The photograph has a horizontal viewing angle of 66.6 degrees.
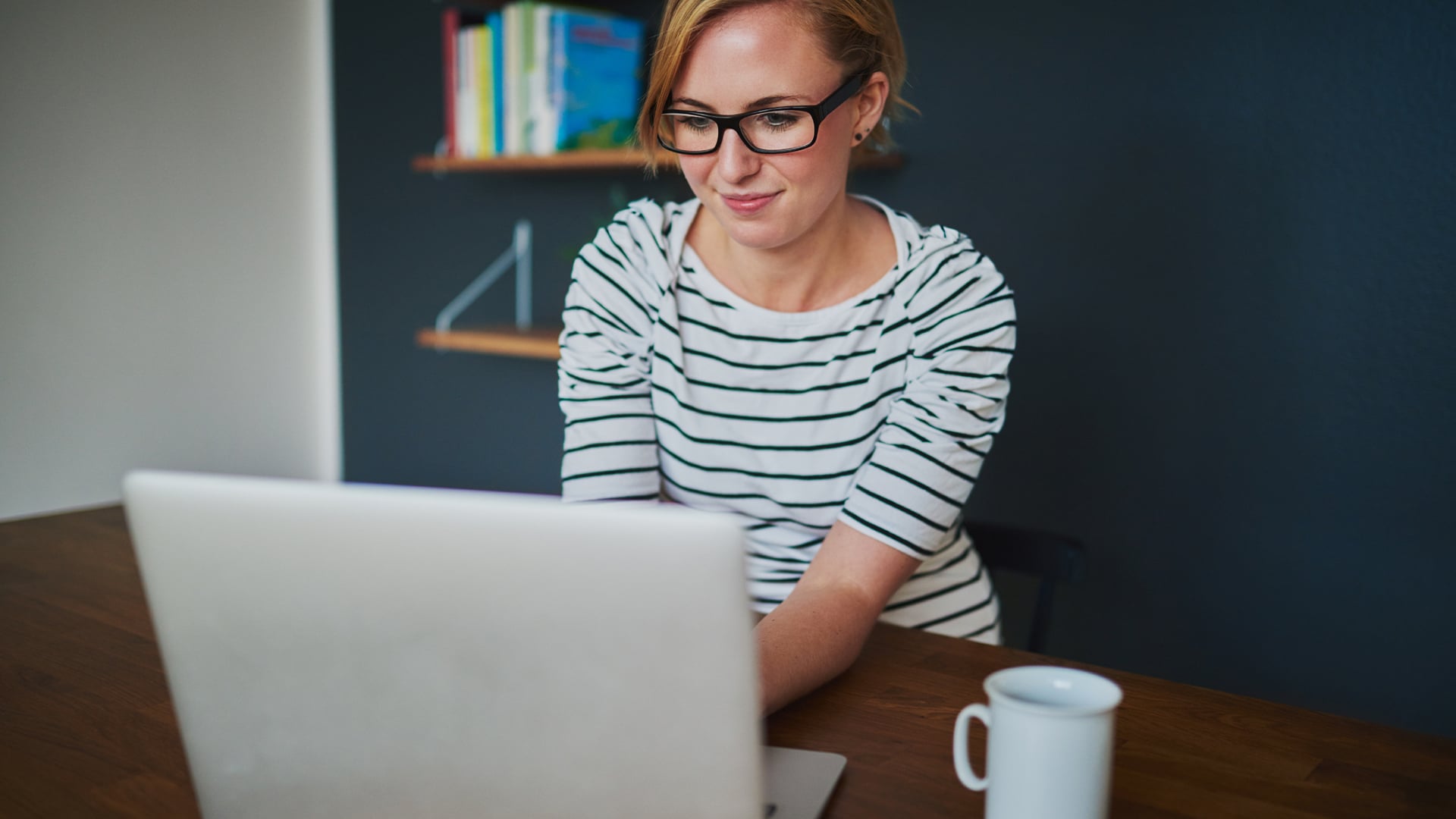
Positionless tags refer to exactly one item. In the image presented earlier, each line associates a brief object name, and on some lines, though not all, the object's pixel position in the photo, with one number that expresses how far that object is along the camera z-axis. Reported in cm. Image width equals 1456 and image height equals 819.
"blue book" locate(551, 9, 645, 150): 229
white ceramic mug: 60
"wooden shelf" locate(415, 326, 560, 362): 238
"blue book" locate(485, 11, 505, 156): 242
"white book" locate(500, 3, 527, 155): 235
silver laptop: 53
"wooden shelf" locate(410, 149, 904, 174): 208
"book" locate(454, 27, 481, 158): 247
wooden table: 74
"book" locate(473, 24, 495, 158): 243
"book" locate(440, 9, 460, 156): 250
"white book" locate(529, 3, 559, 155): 230
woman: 118
